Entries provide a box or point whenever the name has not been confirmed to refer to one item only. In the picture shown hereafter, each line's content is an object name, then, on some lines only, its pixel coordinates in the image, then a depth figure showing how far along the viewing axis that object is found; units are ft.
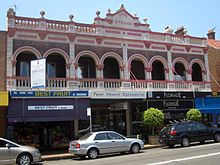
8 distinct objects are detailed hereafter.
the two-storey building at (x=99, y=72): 48.42
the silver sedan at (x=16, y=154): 35.07
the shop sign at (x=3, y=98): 43.34
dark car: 47.71
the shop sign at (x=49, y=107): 46.36
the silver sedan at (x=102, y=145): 40.15
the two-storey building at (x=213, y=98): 63.51
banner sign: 45.71
